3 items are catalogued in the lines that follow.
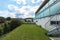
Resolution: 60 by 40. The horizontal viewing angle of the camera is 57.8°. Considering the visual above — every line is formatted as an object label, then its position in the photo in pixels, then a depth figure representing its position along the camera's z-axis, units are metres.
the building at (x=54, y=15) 5.41
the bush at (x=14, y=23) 11.89
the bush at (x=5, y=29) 8.97
